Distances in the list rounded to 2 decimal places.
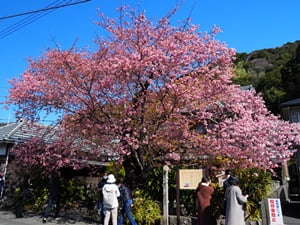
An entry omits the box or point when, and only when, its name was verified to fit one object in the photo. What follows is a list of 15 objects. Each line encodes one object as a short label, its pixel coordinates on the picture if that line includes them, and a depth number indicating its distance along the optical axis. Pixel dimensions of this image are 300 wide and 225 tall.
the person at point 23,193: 10.48
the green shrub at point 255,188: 8.30
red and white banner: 7.35
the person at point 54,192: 9.78
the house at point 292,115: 20.25
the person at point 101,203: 8.29
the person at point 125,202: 8.13
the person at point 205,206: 6.98
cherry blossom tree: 9.05
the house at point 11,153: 13.54
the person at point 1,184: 13.73
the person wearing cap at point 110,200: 7.68
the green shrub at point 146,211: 8.86
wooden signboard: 8.20
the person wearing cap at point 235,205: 6.16
